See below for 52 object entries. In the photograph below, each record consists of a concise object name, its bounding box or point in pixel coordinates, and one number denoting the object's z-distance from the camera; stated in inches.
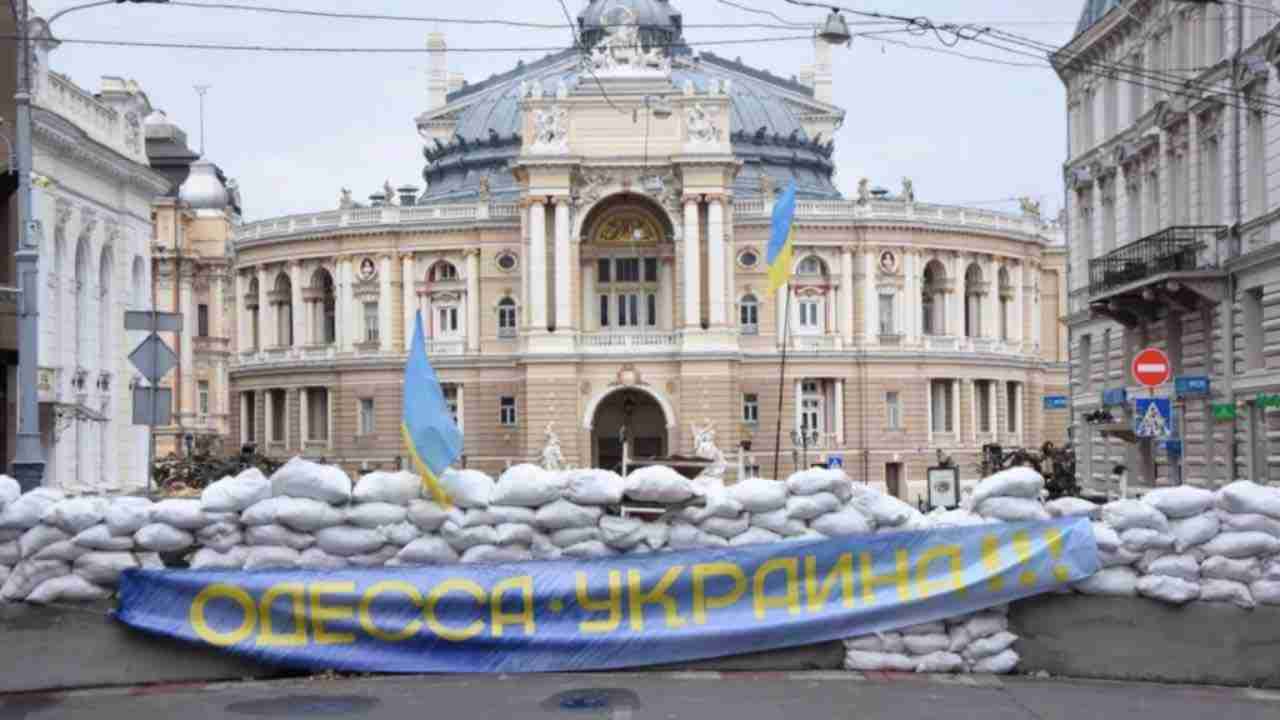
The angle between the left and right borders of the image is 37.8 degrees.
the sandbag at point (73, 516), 537.0
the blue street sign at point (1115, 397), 1462.8
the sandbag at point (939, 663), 544.1
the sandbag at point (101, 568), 538.9
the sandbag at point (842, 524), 552.4
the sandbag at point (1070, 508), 553.9
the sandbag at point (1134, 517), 545.0
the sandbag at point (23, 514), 543.2
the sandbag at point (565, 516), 547.8
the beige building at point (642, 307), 2677.2
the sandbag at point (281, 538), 545.6
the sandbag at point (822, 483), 552.4
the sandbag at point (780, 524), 554.9
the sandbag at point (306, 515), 543.2
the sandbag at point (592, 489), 548.4
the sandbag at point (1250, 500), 540.1
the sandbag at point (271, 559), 544.7
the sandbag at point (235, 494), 546.0
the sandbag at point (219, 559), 545.6
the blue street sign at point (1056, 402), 1651.1
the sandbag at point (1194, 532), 541.6
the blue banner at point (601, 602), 538.9
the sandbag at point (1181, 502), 546.0
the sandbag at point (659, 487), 547.5
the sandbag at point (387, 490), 548.4
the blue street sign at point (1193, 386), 1257.4
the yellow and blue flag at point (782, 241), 1412.4
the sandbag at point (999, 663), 543.8
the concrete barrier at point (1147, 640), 535.5
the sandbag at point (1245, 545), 537.0
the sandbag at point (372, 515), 547.2
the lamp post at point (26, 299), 840.3
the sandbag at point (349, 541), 545.0
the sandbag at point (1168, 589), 538.0
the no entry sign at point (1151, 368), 849.5
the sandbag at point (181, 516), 545.0
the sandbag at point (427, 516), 548.1
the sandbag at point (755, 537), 552.4
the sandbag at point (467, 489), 550.6
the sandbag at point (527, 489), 548.1
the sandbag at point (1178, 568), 541.6
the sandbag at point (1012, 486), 553.3
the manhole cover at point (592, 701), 487.8
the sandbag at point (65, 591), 535.5
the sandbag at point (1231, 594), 537.3
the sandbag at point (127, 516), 541.3
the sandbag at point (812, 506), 552.7
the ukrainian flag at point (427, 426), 549.3
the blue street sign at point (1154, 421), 853.8
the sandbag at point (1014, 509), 554.3
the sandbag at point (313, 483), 544.7
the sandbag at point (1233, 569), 538.3
